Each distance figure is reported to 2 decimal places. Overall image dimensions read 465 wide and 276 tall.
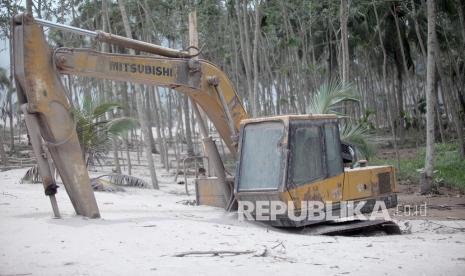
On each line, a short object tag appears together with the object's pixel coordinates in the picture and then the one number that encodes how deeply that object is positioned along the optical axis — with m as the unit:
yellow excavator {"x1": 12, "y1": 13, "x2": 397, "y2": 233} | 9.67
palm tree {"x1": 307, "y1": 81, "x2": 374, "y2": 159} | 14.19
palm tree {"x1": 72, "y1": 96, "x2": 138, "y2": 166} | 15.66
